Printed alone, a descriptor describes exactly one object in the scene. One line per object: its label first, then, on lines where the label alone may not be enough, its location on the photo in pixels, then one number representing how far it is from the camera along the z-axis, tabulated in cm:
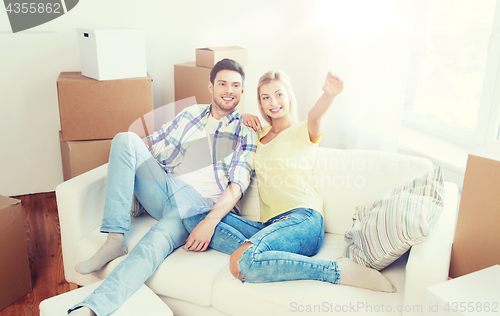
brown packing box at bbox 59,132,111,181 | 219
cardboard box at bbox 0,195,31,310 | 152
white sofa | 116
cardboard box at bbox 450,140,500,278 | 117
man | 135
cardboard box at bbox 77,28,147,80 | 209
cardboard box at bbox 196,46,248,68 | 221
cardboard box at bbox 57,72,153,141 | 212
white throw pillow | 119
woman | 126
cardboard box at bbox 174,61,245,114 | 229
